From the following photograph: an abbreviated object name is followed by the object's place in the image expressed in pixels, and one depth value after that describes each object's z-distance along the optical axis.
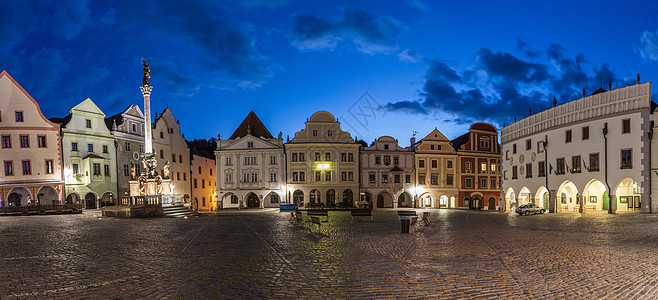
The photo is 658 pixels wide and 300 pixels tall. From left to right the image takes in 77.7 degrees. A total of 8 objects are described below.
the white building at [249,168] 54.16
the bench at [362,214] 27.72
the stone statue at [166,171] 33.94
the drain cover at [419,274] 9.35
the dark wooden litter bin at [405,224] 18.48
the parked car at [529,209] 35.97
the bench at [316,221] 20.51
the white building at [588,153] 30.66
